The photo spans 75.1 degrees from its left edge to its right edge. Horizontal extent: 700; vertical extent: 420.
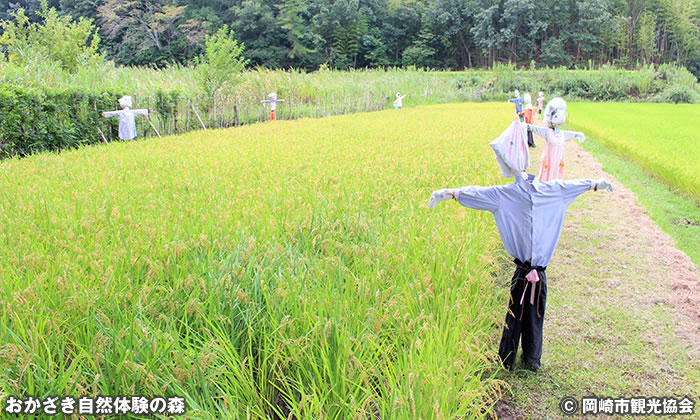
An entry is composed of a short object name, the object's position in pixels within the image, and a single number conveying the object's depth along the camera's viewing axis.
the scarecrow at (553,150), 4.61
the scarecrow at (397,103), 20.30
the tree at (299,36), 43.00
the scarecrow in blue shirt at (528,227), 2.43
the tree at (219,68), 13.15
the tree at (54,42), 13.71
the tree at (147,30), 40.44
